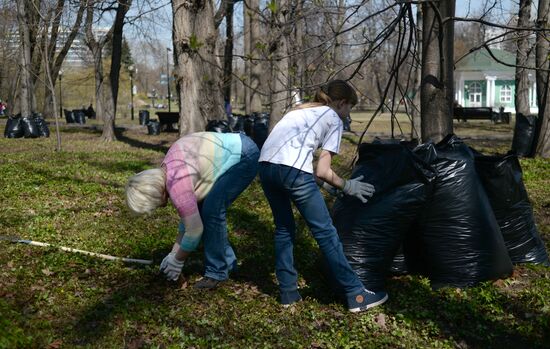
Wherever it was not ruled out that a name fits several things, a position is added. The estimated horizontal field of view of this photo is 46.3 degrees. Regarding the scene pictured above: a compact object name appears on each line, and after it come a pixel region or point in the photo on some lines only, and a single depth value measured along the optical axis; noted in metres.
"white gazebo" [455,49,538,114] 50.56
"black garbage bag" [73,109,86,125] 32.28
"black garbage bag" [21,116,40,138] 18.52
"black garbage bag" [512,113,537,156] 11.80
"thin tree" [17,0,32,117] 20.11
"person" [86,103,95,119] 38.09
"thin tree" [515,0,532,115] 16.69
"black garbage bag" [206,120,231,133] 12.35
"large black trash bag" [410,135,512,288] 4.11
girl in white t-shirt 3.64
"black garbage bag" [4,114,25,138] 18.48
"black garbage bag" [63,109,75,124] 32.65
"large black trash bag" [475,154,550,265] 4.46
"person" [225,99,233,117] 22.07
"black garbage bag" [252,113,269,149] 15.27
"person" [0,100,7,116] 49.18
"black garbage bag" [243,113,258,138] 17.56
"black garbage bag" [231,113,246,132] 18.79
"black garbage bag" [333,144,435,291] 4.00
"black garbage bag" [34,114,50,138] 18.83
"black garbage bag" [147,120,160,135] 20.12
